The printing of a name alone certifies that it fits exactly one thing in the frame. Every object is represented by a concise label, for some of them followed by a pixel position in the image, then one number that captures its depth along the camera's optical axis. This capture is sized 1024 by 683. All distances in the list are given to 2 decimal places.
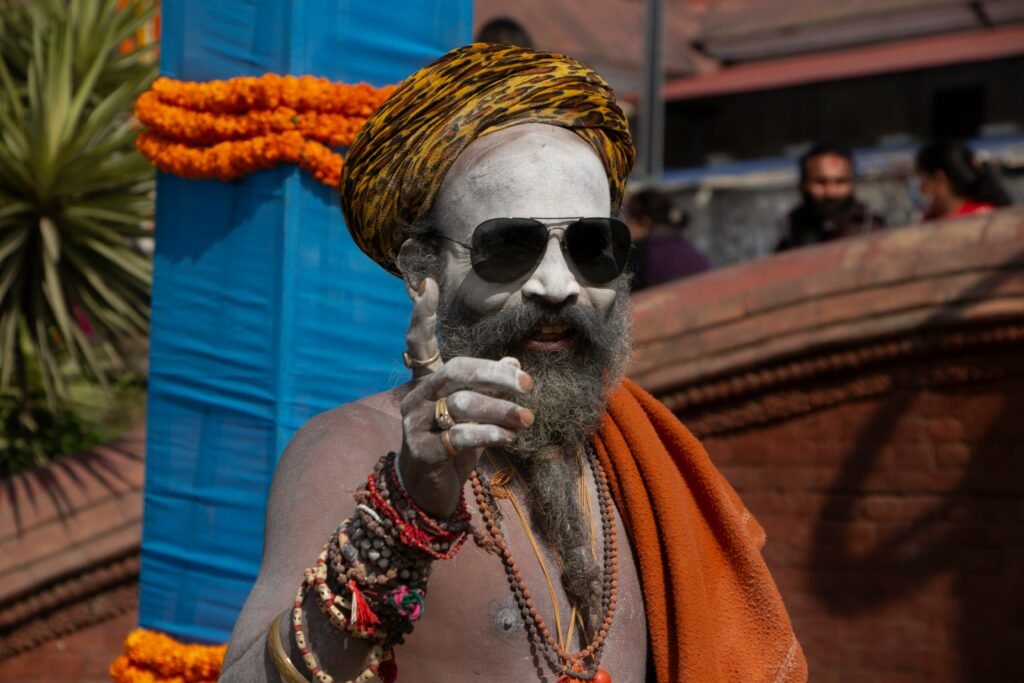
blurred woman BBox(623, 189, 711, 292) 14.71
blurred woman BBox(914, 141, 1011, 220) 12.87
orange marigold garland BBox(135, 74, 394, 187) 6.50
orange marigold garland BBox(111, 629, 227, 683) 6.51
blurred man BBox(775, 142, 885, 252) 13.55
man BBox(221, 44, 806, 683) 5.00
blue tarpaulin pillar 6.56
